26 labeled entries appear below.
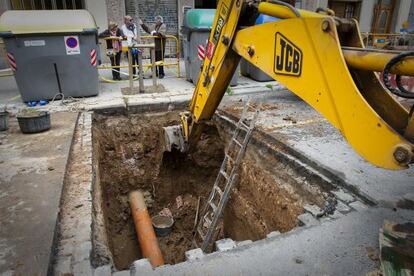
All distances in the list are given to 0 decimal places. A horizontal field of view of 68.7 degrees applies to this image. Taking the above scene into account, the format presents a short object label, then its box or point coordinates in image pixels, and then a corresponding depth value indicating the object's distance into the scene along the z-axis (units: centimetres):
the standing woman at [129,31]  901
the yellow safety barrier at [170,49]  1305
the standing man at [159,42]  927
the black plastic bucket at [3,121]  499
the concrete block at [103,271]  223
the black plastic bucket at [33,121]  475
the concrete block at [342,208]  297
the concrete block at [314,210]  298
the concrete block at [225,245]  262
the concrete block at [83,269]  224
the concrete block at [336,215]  288
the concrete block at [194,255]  241
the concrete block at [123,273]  223
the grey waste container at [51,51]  618
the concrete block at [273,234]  271
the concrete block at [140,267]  225
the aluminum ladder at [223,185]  427
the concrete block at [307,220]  285
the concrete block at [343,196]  315
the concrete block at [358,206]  296
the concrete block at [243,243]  262
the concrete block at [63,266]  224
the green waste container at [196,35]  762
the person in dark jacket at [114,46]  861
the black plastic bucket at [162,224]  549
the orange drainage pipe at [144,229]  438
